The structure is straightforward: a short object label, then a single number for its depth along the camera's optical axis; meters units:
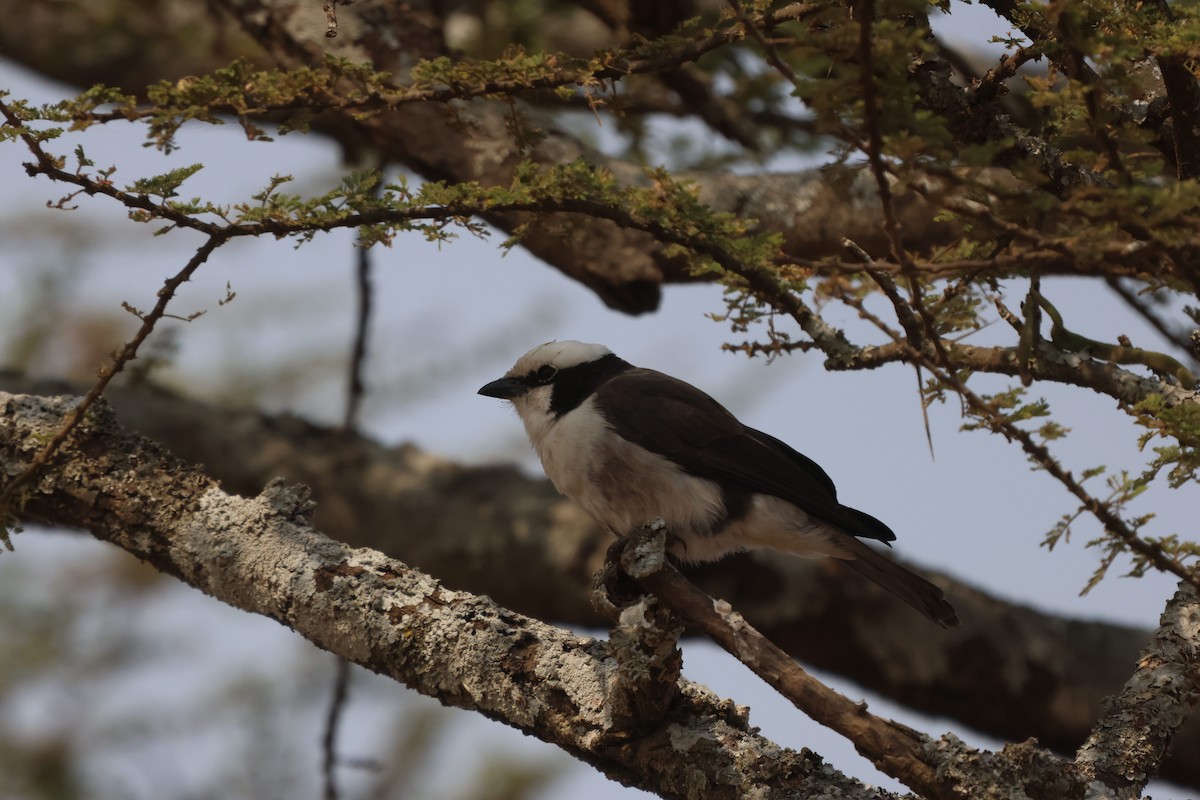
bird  7.73
